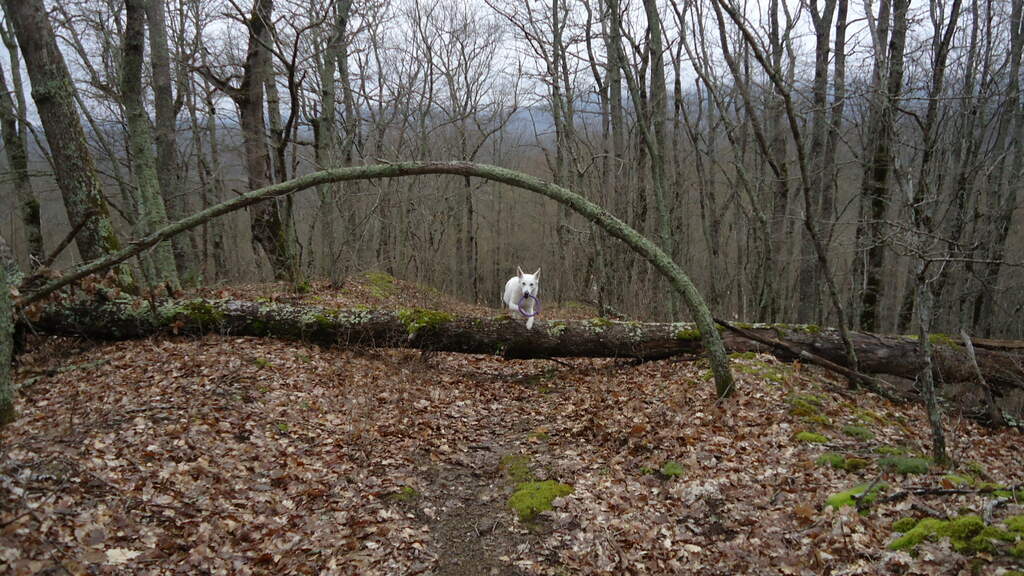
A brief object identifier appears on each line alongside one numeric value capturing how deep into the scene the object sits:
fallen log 8.33
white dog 9.74
